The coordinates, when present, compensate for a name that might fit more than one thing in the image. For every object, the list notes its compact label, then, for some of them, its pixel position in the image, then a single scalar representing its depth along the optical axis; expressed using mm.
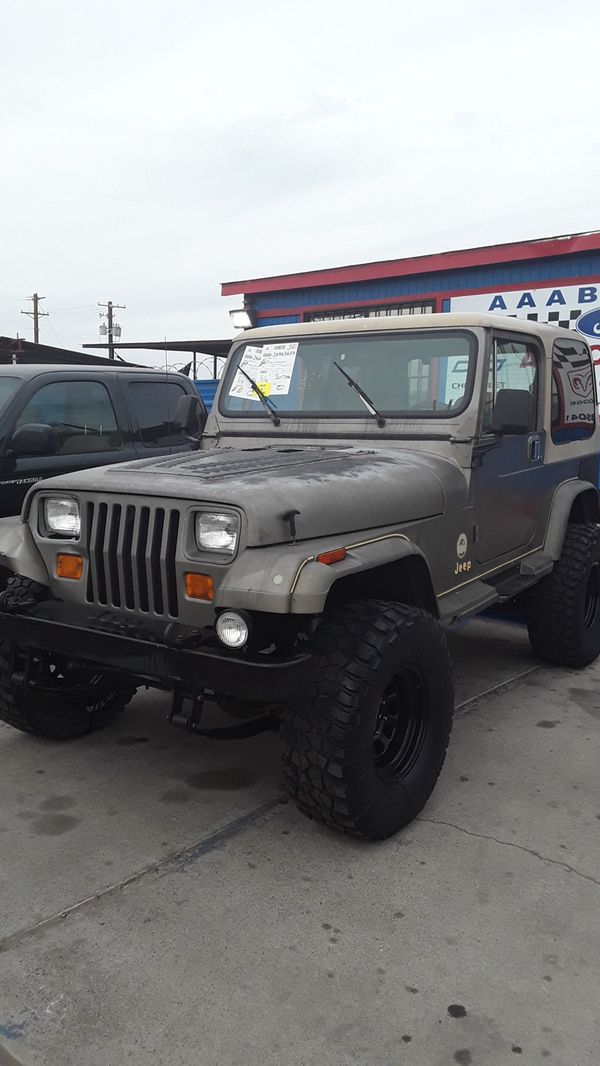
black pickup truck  5234
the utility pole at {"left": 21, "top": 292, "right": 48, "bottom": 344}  42500
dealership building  9398
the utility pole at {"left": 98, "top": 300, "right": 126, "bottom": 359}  43062
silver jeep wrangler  2762
